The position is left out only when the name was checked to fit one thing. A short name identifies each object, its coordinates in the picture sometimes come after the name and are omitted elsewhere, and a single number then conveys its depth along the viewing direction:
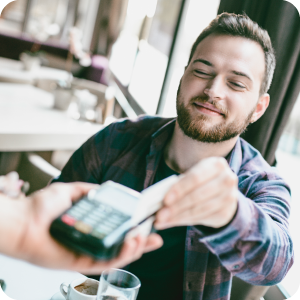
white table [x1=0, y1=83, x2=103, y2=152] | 1.82
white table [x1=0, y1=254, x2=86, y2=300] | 0.76
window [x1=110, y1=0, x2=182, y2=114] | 3.02
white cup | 0.71
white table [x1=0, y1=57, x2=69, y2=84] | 3.10
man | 1.03
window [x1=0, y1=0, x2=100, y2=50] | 8.23
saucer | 0.76
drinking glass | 0.69
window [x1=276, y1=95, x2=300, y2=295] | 1.36
